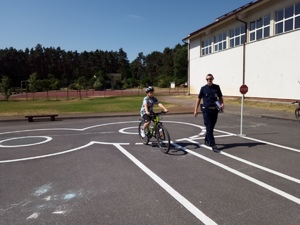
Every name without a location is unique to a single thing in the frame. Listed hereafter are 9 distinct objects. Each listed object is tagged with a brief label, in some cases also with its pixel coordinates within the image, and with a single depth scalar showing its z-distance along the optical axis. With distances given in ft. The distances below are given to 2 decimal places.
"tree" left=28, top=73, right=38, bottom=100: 144.80
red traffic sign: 33.73
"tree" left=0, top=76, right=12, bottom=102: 118.01
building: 68.64
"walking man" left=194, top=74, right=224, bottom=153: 23.48
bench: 47.43
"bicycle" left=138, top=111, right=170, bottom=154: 22.72
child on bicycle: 24.04
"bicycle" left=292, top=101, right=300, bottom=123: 43.44
